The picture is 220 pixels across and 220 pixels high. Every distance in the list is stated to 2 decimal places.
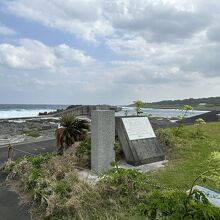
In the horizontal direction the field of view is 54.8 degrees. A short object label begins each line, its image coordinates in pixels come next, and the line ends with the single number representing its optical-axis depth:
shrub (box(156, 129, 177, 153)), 7.00
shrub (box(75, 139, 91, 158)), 6.01
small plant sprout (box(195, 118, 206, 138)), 8.35
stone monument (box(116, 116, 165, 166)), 6.13
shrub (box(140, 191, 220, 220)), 2.25
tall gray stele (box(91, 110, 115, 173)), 5.56
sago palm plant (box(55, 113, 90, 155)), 6.68
